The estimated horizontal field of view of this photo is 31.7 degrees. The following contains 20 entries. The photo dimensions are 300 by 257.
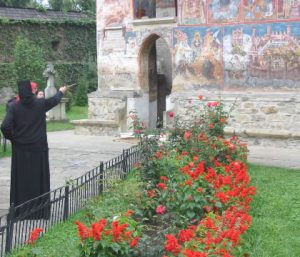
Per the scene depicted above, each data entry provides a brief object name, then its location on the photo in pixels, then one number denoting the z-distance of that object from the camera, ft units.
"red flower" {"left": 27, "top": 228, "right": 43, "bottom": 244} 13.73
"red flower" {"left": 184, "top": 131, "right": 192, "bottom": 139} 29.30
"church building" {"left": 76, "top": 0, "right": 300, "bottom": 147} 42.52
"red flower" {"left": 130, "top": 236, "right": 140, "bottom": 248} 13.99
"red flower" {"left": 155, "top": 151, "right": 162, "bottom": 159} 23.99
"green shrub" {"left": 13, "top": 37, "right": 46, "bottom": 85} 78.33
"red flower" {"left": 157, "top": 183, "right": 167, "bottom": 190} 20.47
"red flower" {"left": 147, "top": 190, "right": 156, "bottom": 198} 20.75
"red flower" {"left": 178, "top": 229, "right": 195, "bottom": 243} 14.64
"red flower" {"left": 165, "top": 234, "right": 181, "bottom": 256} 13.32
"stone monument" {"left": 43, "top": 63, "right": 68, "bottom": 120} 68.49
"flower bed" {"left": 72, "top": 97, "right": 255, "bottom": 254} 14.32
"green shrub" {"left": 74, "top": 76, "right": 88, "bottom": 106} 96.27
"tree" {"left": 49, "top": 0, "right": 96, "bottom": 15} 131.54
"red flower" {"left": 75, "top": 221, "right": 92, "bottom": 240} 14.12
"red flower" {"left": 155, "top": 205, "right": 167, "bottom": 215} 17.13
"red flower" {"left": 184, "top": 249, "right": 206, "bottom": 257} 12.93
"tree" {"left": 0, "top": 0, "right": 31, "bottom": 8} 125.83
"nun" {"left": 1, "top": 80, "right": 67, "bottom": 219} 21.99
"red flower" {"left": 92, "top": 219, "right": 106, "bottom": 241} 13.76
